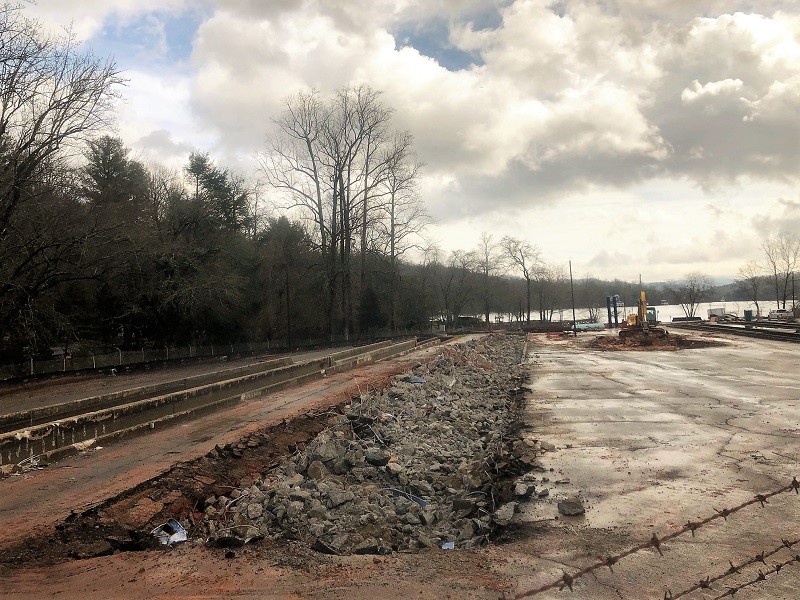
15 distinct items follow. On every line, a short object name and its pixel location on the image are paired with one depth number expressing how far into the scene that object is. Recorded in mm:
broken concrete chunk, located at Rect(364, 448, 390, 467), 8977
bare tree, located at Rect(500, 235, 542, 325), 83750
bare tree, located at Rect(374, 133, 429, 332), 46812
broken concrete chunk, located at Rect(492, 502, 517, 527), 6609
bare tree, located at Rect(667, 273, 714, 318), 92825
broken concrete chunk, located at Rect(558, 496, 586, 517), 6719
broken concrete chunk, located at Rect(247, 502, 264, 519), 6582
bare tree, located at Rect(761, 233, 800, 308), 74312
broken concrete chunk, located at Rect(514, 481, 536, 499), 7504
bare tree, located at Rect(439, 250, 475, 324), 75000
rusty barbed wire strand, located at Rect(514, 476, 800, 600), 4613
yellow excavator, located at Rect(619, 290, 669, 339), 40438
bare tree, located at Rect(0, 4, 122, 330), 20984
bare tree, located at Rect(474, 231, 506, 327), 81375
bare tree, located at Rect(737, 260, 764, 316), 78750
